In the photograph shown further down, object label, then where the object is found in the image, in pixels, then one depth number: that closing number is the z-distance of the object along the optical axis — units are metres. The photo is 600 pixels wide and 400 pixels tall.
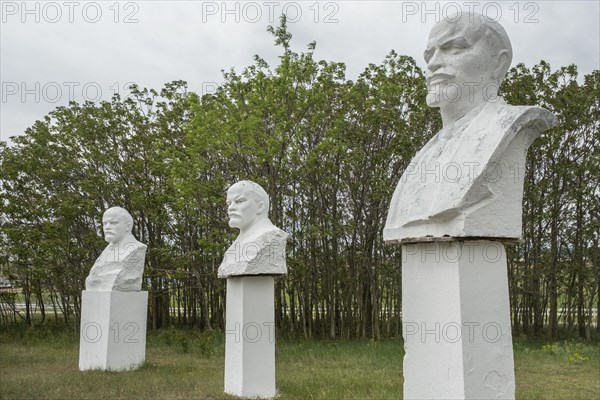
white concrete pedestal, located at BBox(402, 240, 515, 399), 3.30
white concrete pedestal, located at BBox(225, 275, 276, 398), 6.78
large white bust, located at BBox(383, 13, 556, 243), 3.37
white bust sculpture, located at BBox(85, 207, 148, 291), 9.13
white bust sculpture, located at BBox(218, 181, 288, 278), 6.80
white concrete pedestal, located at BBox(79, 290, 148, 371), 8.86
